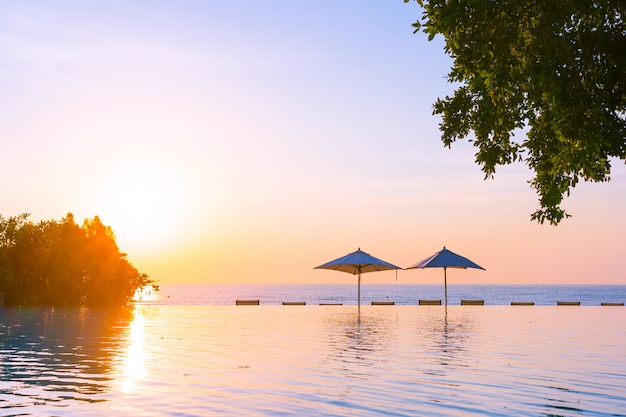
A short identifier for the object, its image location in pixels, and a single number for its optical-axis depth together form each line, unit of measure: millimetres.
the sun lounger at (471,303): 48369
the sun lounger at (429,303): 48625
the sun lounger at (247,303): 50875
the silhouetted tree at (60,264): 51688
